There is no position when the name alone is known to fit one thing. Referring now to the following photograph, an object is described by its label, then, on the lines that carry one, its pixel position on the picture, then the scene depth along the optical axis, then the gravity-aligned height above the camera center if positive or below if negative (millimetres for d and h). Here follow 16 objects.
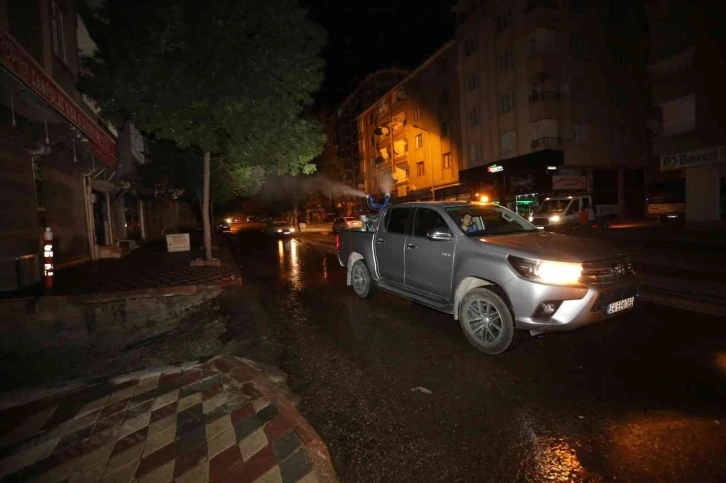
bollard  8188 -505
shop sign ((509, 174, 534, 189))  28297 +2537
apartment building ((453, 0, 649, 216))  26703 +8493
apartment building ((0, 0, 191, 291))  7965 +2678
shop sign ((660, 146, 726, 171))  19578 +2585
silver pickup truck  3951 -655
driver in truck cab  5195 -84
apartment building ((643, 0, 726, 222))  20219 +5936
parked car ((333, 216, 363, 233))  28669 +38
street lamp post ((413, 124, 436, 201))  39750 +5619
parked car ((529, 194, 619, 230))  18859 +43
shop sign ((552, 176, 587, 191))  26859 +2105
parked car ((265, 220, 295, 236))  33344 -163
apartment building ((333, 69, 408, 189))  60625 +20780
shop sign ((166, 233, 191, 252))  16969 -467
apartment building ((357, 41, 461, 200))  36597 +9464
